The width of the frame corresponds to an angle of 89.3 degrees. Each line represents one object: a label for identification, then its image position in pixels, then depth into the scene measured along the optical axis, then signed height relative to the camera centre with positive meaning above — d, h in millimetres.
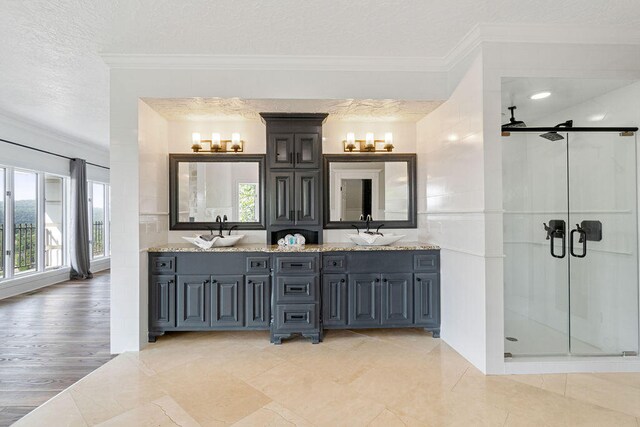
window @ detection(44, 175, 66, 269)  6141 -124
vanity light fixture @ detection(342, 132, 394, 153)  3867 +830
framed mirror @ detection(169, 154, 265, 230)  3822 +294
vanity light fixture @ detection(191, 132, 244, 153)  3777 +823
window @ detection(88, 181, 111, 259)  7277 -104
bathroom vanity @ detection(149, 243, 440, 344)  3205 -763
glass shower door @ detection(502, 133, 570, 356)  3004 -245
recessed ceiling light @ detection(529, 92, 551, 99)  3078 +1119
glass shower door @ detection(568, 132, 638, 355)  2812 -303
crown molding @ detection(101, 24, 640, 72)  3020 +1439
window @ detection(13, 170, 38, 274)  5371 -103
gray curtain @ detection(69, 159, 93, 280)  6352 -184
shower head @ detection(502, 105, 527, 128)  3307 +908
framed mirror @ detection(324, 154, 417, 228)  3910 +284
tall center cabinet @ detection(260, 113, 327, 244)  3598 +472
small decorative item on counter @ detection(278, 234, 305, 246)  3495 -301
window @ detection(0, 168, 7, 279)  5094 -29
